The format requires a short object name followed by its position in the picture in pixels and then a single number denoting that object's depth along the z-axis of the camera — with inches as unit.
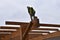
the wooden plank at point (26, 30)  170.1
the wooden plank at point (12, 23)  187.3
